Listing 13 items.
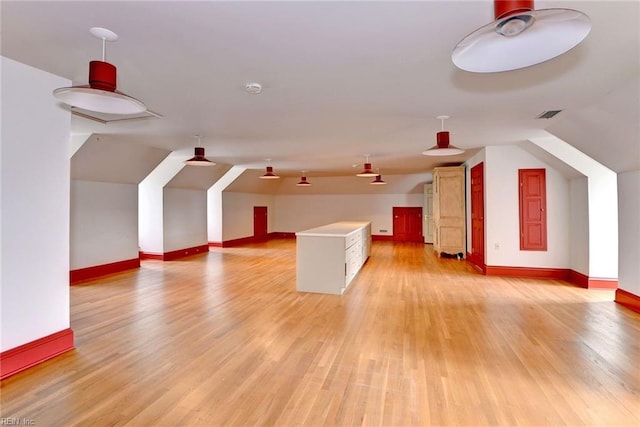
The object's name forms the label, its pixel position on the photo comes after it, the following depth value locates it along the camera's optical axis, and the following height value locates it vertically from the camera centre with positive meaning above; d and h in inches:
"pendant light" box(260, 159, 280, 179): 285.0 +43.2
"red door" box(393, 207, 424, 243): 449.1 -10.2
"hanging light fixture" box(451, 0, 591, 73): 47.4 +29.5
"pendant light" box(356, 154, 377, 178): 256.1 +38.4
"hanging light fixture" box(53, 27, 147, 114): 70.6 +28.5
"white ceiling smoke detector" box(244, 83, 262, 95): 110.7 +46.9
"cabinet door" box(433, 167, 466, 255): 299.3 +6.4
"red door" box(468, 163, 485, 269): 244.4 +1.2
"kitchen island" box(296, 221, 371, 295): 183.2 -26.1
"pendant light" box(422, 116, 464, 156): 142.9 +31.2
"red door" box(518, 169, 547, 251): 217.3 +4.3
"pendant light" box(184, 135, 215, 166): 174.4 +32.5
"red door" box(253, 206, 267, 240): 459.2 -6.3
